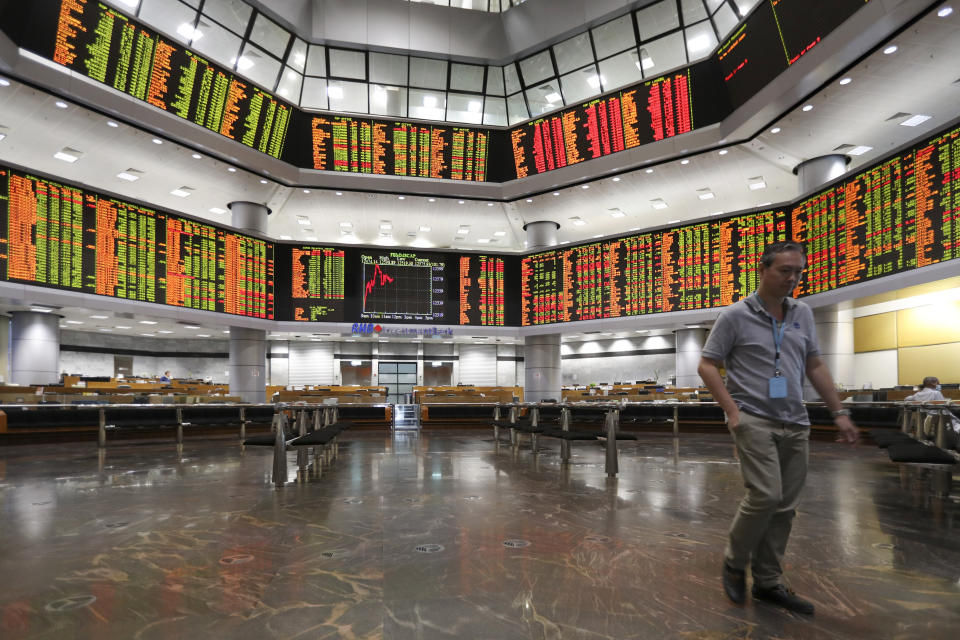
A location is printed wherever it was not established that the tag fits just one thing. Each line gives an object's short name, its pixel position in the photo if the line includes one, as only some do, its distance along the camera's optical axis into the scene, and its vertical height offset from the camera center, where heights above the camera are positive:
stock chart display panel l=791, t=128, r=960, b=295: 7.98 +2.10
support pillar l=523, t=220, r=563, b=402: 15.34 -0.76
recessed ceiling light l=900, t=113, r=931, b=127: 10.59 +4.45
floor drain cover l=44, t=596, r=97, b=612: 2.21 -1.10
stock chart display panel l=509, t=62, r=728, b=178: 11.66 +5.29
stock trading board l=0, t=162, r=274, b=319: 9.65 +1.94
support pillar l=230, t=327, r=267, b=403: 13.63 -0.58
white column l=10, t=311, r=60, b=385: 11.73 -0.06
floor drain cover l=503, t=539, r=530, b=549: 3.11 -1.20
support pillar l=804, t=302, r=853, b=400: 11.34 -0.01
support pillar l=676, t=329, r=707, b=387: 16.92 -0.42
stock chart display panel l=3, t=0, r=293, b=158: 9.10 +5.42
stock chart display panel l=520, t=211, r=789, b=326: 12.15 +1.77
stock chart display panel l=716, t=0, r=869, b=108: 8.49 +5.40
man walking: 2.18 -0.26
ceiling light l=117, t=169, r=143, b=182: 13.29 +4.27
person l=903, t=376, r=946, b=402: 7.35 -0.73
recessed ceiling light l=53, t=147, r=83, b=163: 12.11 +4.37
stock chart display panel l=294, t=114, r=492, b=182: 13.73 +5.16
